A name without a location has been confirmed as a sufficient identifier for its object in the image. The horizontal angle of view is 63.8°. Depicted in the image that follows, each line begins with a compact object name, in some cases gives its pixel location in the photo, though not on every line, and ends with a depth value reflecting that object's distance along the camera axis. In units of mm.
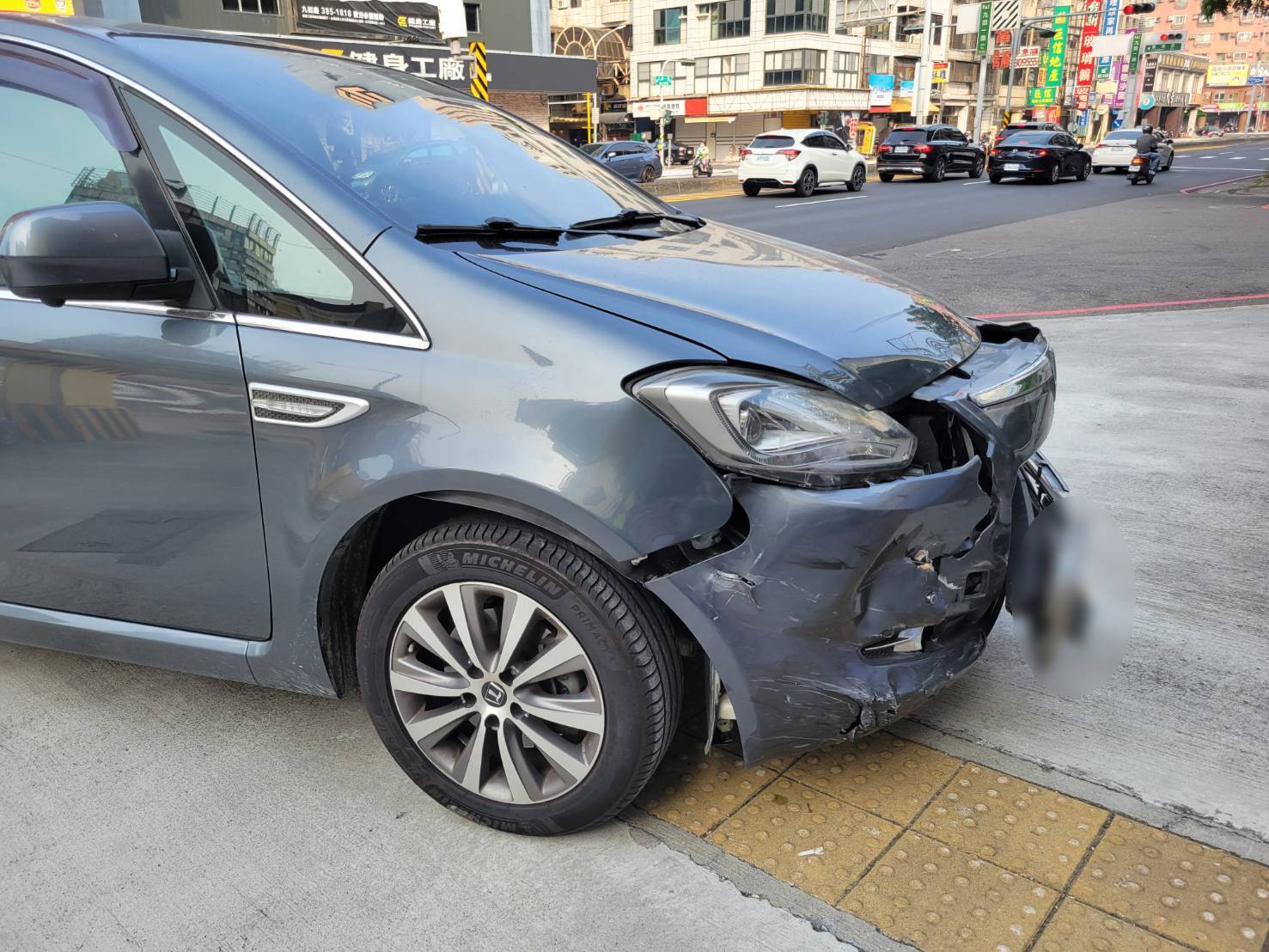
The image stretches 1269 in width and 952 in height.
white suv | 25344
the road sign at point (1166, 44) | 57281
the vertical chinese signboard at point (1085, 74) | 85312
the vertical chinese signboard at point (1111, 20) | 68875
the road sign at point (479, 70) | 22906
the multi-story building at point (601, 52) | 68062
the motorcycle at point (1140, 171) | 28938
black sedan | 29203
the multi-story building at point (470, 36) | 28391
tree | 20172
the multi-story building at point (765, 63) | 64375
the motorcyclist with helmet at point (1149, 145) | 29562
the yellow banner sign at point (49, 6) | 16812
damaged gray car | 2035
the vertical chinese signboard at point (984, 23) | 62719
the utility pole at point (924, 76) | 58219
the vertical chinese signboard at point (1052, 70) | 80500
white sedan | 34219
